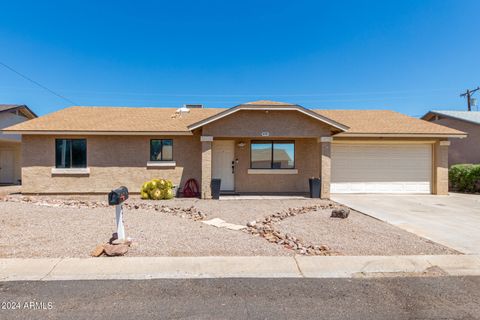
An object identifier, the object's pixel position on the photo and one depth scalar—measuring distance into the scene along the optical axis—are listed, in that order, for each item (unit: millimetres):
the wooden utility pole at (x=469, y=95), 31219
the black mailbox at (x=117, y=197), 5117
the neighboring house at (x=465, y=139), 16500
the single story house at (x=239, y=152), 11430
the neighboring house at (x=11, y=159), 17672
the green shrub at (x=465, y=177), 13883
